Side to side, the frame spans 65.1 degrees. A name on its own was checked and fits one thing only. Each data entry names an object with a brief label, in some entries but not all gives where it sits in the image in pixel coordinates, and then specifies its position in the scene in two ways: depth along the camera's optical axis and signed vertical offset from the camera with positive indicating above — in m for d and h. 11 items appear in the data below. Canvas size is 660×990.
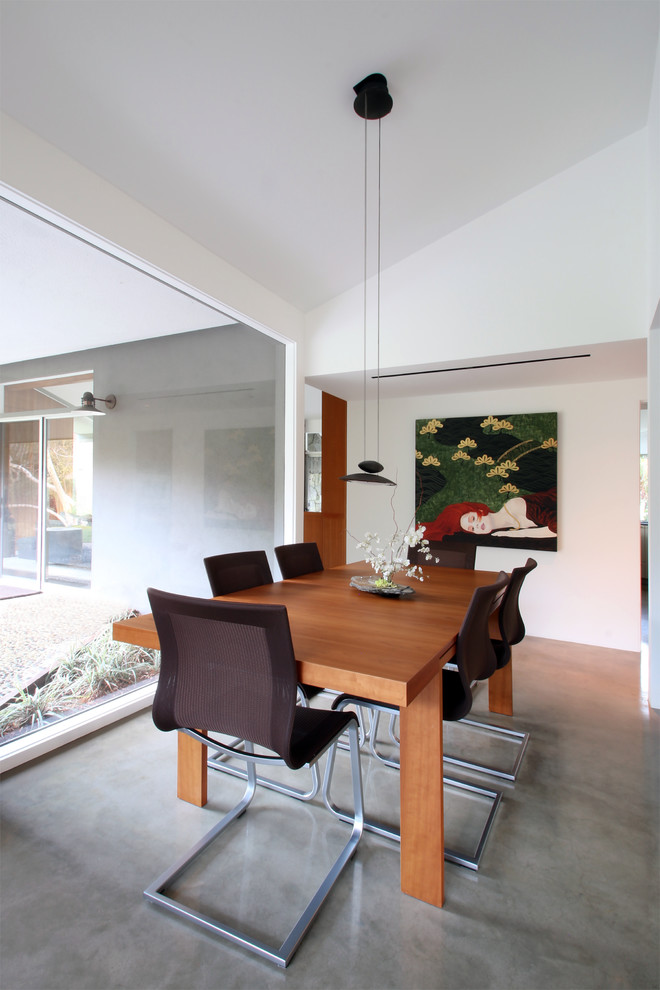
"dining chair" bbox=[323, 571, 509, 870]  1.80 -0.70
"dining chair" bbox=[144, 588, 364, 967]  1.37 -0.54
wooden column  4.88 +0.06
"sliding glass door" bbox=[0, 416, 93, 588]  2.27 -0.01
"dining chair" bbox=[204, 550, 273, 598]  2.46 -0.36
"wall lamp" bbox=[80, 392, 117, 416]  2.70 +0.51
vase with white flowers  2.61 -0.30
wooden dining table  1.41 -0.47
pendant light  2.39 +1.90
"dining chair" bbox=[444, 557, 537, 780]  2.39 -0.70
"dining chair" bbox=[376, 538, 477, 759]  3.72 -0.39
